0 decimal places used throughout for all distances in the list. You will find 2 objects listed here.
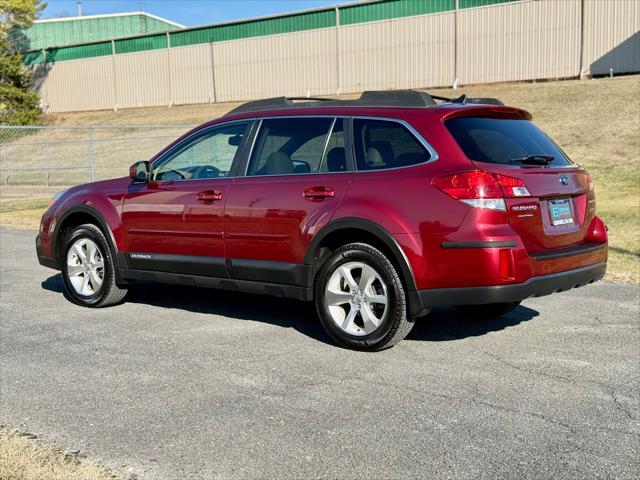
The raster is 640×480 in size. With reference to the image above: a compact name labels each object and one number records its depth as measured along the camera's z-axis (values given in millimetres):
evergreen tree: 43938
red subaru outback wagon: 5059
